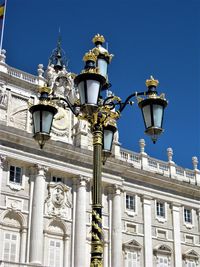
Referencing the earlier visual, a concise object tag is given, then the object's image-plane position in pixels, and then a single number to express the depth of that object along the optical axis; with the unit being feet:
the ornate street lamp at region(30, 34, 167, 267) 31.22
